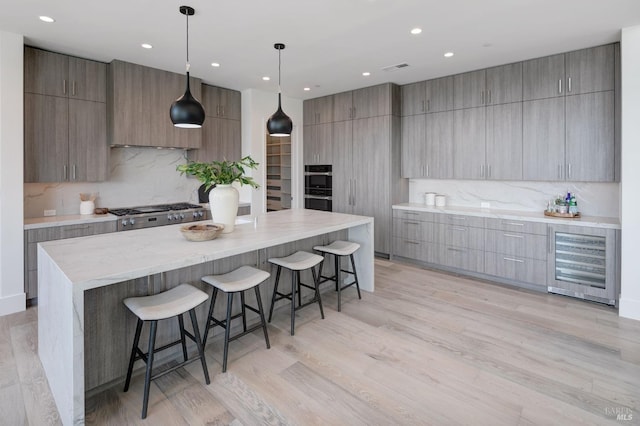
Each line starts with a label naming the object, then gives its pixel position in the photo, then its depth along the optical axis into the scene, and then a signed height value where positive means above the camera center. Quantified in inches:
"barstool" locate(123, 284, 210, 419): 78.6 -24.0
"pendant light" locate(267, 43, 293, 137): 141.2 +33.6
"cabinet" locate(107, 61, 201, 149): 163.9 +50.4
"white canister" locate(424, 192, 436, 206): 209.9 +5.0
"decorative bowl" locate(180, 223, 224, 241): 98.8 -7.5
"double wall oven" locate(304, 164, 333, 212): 243.8 +14.3
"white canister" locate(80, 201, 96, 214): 168.9 -0.1
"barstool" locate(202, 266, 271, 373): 95.6 -22.2
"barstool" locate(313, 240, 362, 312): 138.3 -17.8
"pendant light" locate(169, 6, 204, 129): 108.3 +29.9
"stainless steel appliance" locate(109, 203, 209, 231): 163.6 -4.1
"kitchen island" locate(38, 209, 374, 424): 69.6 -19.1
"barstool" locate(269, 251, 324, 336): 117.3 -20.3
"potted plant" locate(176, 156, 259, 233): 110.5 +5.5
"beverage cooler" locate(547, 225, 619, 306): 140.6 -24.3
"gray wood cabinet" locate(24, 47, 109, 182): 147.3 +39.8
